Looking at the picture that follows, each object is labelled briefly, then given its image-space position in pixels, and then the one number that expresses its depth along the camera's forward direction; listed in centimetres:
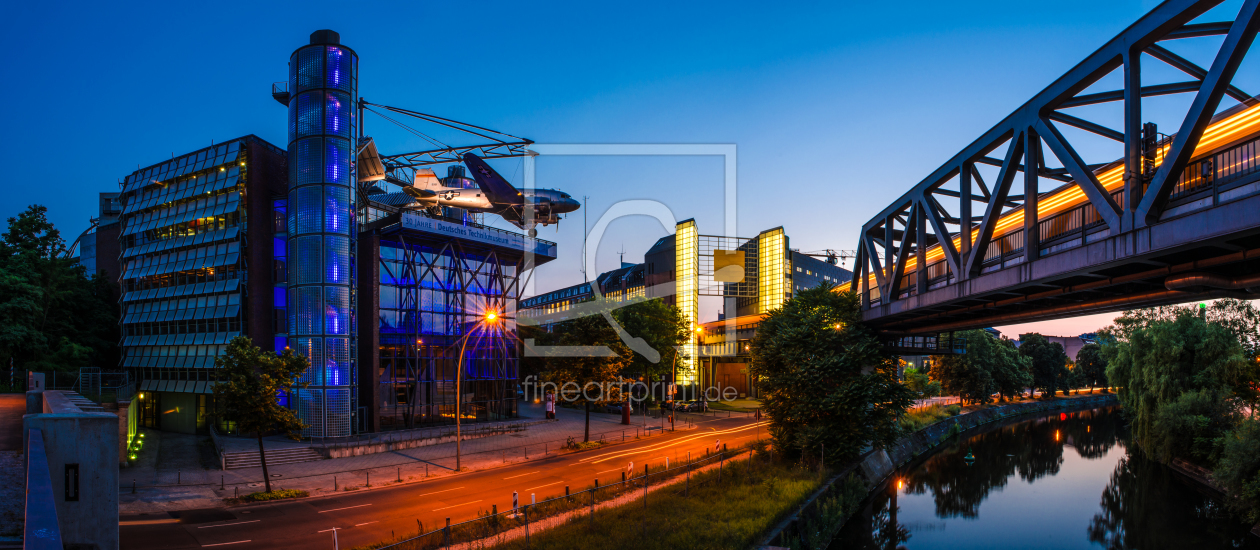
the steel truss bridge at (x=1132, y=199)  1286
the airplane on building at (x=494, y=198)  5447
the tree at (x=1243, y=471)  2581
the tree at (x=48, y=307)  3984
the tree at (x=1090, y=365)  11044
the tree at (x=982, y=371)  7138
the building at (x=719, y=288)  7888
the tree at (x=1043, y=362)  9294
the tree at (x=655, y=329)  5553
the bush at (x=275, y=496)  2581
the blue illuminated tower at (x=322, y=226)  4144
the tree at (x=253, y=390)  2570
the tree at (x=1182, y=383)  3534
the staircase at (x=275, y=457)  3384
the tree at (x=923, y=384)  7594
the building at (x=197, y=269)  4538
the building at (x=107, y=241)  6050
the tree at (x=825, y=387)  3103
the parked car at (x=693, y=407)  6625
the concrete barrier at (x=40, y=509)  501
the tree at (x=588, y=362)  4012
